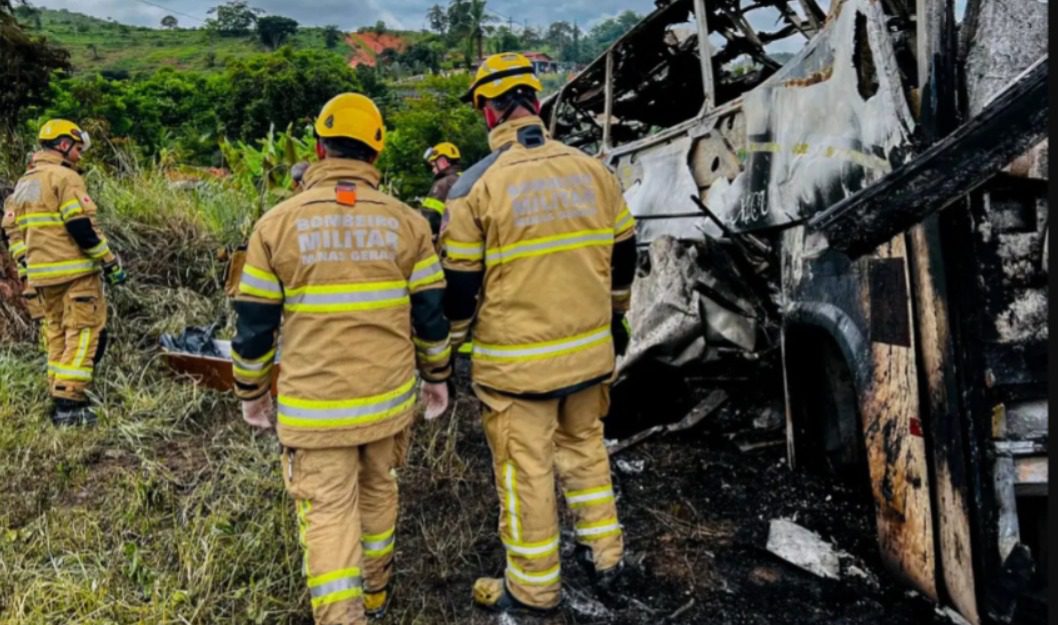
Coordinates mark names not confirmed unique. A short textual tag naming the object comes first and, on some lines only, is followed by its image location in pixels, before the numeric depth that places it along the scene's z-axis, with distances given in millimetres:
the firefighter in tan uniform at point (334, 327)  2182
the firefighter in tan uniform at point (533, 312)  2361
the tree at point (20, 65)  8547
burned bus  1854
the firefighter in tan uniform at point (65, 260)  4340
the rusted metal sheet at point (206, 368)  4621
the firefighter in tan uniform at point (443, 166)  6059
